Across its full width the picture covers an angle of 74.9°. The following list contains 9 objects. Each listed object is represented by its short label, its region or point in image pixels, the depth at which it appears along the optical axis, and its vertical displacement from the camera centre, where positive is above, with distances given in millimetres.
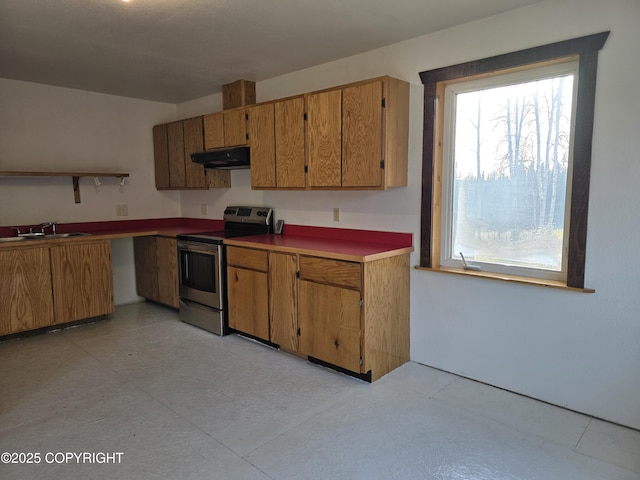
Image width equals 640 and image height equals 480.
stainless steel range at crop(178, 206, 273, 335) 3748 -676
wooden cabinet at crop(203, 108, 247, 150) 3846 +633
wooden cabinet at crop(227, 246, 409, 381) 2785 -816
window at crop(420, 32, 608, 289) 2344 +187
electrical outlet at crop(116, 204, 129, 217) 4777 -162
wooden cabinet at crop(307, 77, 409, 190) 2820 +417
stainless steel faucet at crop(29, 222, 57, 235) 4132 -304
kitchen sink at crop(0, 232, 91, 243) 3689 -377
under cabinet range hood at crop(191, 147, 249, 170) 3812 +346
